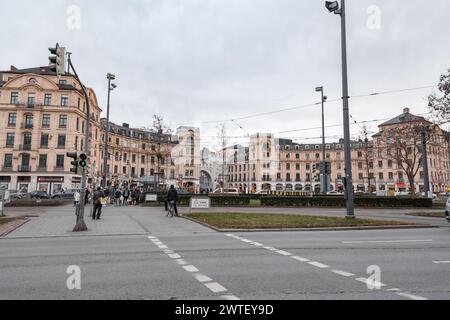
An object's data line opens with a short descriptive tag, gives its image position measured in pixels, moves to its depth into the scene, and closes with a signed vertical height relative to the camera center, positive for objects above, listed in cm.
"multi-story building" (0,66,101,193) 5997 +1085
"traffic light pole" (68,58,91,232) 1444 -77
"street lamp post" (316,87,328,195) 3129 +124
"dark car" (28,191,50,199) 4897 -47
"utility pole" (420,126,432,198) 3165 +224
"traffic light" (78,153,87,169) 1476 +135
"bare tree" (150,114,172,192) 4303 +832
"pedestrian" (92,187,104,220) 1911 -51
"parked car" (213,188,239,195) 5533 +37
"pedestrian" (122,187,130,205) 3499 -31
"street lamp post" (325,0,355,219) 1714 +438
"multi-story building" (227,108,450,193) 9425 +782
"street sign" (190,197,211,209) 2264 -72
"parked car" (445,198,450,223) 1665 -90
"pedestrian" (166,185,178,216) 2114 -18
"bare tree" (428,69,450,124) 2239 +624
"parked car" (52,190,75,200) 4959 -47
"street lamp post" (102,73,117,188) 3170 +964
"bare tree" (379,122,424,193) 4338 +711
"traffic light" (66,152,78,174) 1475 +137
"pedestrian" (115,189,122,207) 3234 -38
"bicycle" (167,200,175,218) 2105 -86
